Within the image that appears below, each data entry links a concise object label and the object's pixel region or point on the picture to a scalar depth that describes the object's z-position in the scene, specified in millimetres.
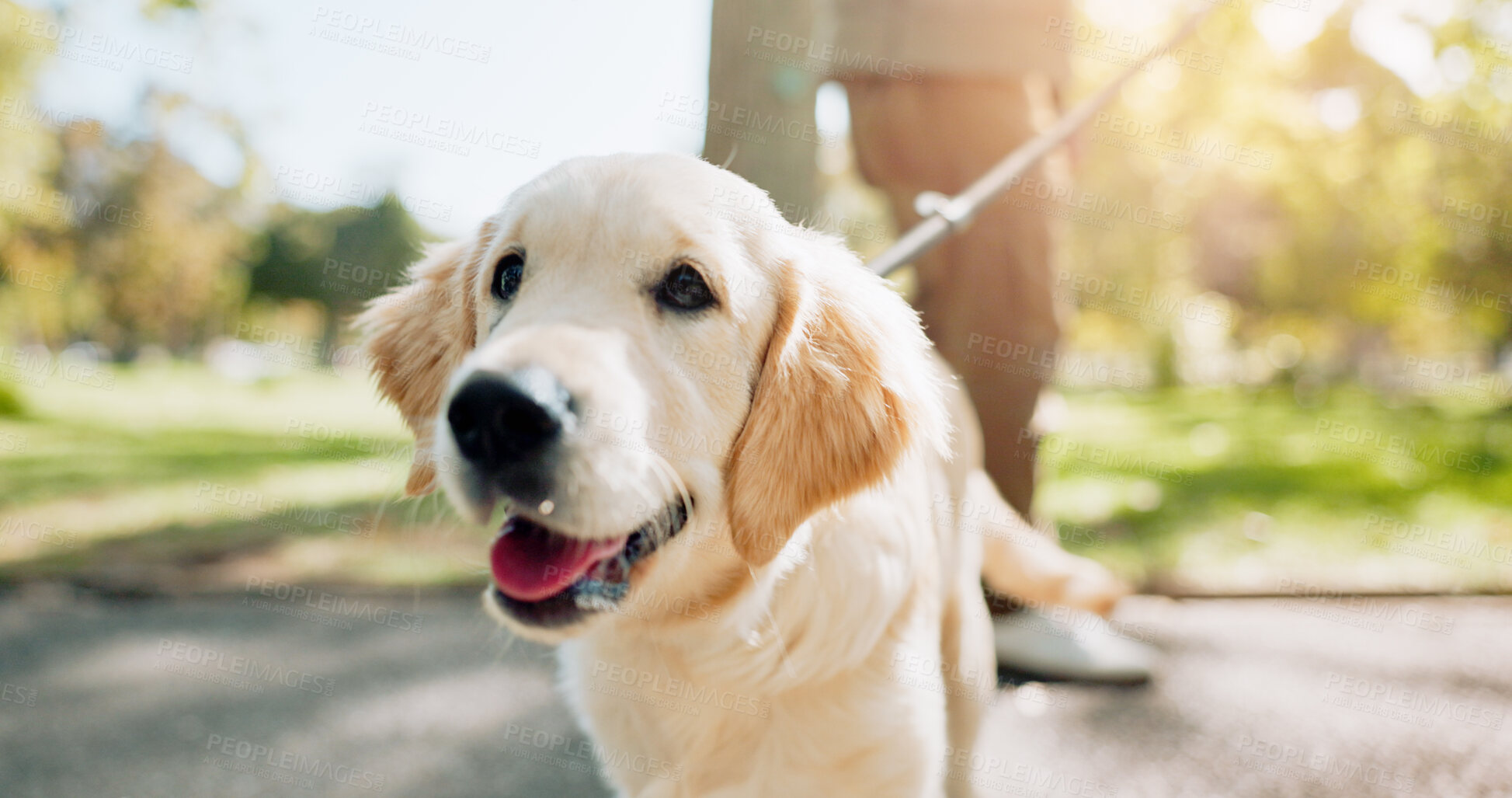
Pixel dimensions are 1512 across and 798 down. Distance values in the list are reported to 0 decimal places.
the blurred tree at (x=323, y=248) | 35844
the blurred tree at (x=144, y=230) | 15031
